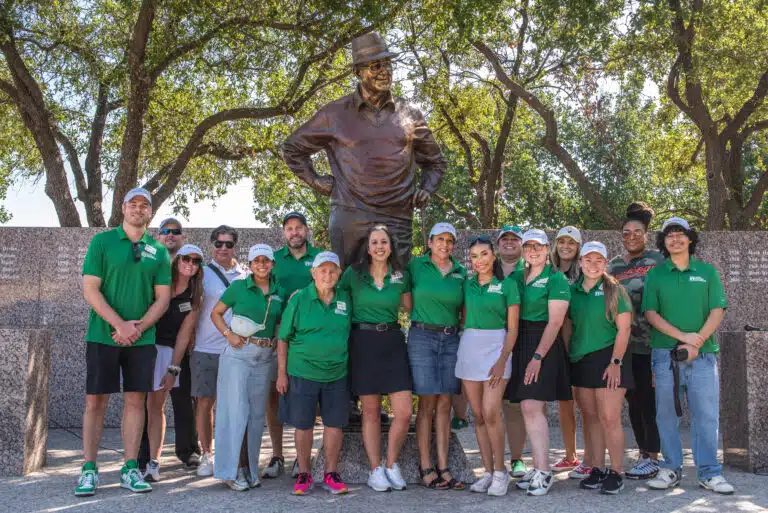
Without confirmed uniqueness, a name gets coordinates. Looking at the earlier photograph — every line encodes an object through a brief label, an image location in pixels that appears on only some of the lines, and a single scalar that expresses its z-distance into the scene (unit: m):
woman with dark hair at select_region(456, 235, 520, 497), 5.06
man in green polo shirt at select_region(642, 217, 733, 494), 5.31
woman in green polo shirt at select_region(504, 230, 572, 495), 5.10
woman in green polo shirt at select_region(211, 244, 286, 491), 5.29
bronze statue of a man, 5.73
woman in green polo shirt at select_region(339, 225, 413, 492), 5.14
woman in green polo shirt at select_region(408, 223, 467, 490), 5.18
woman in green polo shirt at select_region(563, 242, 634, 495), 5.15
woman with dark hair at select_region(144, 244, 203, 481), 5.68
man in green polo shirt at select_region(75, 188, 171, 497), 5.14
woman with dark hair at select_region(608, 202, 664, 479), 5.72
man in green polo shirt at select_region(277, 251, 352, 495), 5.11
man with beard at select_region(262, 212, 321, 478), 5.85
